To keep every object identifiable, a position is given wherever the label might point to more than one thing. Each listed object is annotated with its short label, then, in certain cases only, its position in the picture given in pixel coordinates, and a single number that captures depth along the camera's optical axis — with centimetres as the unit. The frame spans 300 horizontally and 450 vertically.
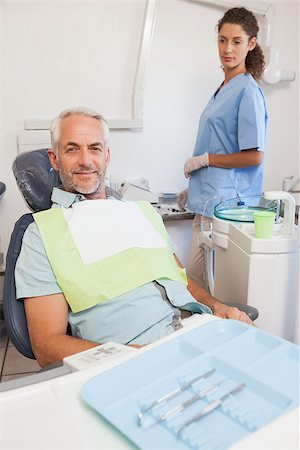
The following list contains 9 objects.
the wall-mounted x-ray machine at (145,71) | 240
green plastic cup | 126
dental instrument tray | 60
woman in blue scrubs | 205
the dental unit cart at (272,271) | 127
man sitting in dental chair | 116
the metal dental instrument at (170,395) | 63
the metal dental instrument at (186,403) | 62
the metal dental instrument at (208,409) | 61
